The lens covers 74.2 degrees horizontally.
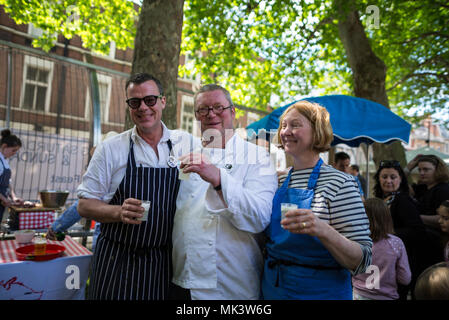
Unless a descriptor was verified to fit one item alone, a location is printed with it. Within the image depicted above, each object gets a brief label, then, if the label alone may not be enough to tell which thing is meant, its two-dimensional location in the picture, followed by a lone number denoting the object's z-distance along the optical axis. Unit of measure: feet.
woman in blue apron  4.40
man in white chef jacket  4.94
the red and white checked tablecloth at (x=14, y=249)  7.67
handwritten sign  15.87
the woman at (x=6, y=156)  13.96
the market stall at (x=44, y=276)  7.16
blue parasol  14.08
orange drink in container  7.97
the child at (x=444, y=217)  9.68
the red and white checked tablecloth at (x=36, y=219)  12.27
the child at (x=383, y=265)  8.11
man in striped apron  5.77
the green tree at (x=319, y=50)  24.08
